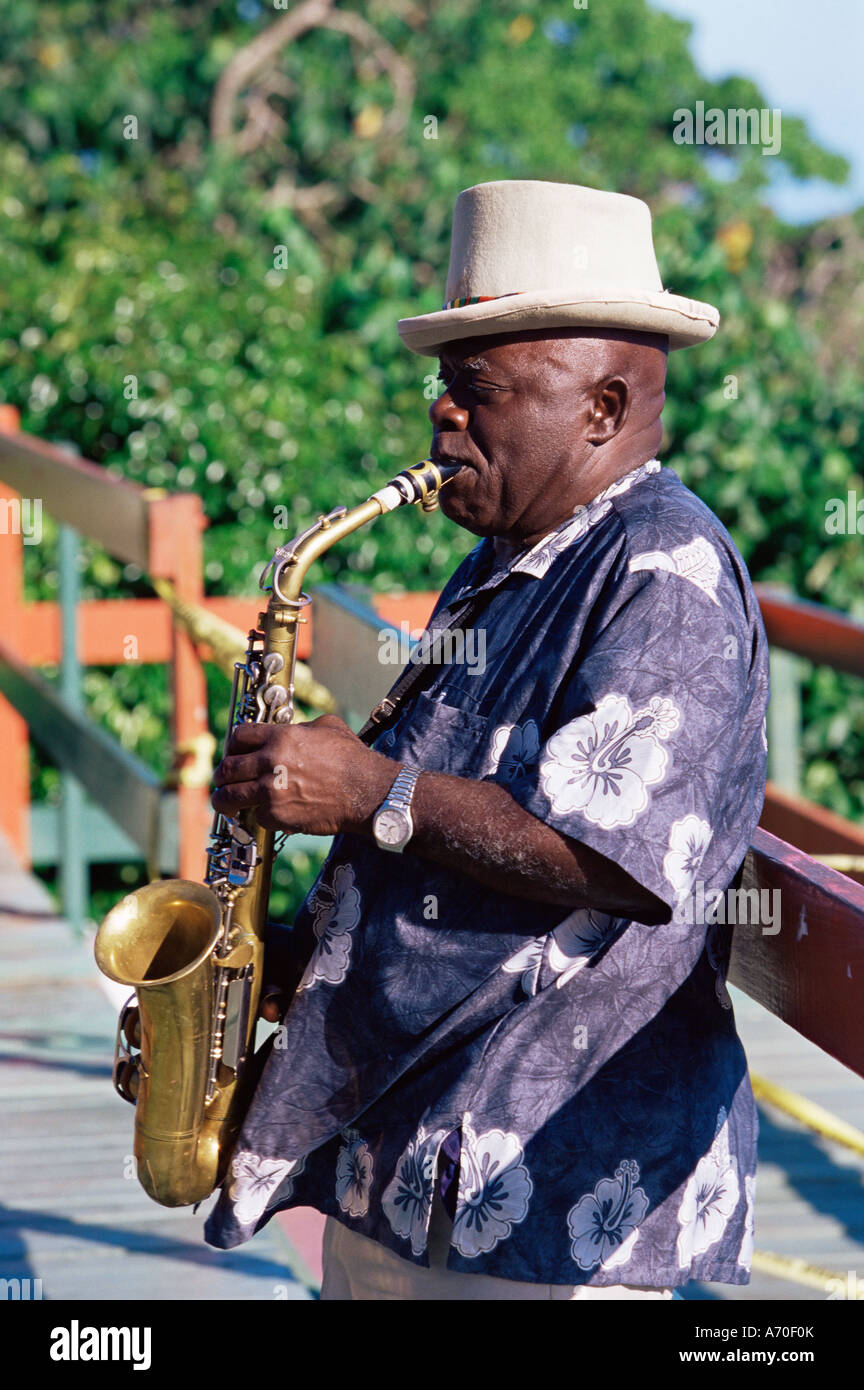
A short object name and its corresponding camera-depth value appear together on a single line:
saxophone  2.19
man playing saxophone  1.74
